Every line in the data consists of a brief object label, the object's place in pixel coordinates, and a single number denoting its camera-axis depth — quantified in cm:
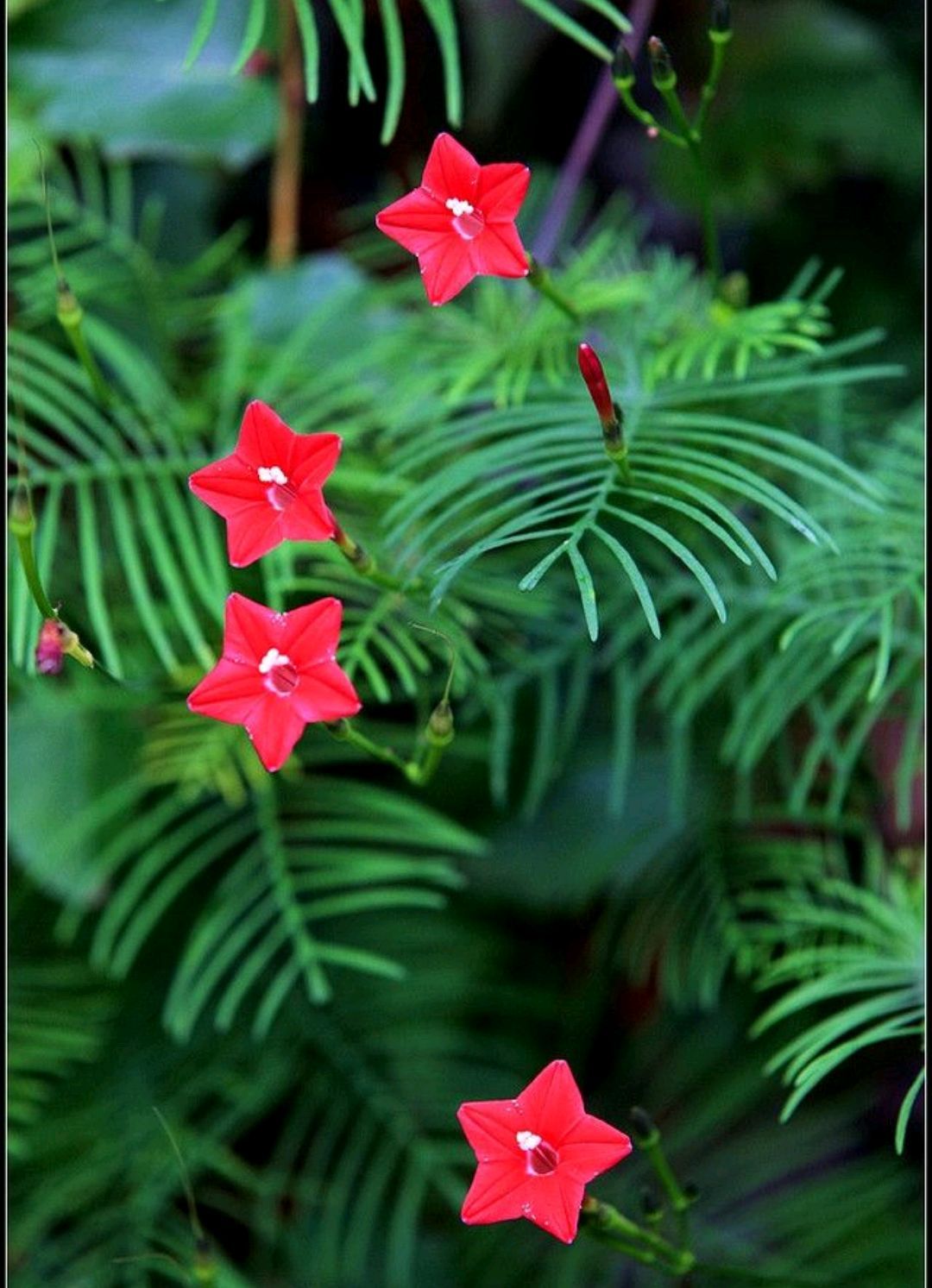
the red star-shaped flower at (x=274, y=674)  61
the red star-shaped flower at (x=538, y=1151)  61
